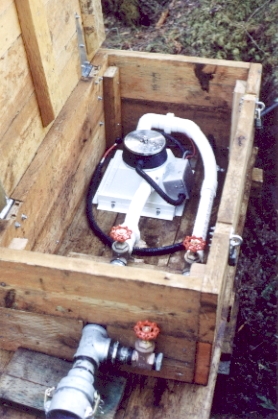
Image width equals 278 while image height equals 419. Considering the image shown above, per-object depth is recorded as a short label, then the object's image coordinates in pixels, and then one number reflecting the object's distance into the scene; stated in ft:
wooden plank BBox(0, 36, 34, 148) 6.29
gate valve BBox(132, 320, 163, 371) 5.26
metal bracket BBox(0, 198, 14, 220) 6.29
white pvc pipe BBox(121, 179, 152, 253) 7.64
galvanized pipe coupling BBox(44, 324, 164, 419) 4.90
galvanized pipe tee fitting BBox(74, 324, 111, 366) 5.39
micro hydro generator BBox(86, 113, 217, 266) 7.75
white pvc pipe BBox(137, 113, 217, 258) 7.73
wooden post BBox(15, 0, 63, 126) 6.46
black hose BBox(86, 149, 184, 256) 8.09
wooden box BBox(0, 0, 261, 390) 5.27
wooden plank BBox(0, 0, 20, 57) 6.06
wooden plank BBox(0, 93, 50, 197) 6.50
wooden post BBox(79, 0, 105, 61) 8.60
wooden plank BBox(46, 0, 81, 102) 7.53
